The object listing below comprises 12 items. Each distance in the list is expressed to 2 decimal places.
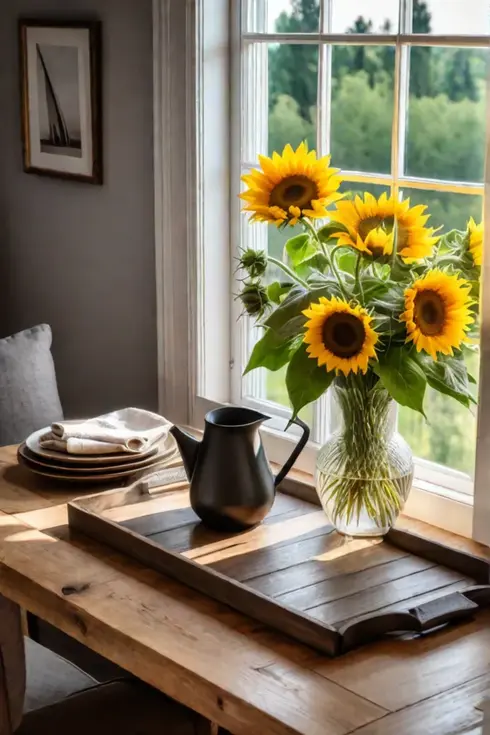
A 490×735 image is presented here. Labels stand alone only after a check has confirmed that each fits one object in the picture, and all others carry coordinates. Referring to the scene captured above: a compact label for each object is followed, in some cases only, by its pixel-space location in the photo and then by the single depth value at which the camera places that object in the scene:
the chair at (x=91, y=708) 1.86
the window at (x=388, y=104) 2.07
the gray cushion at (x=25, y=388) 2.80
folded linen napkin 2.26
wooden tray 1.61
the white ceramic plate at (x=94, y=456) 2.24
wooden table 1.40
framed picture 2.90
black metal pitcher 1.91
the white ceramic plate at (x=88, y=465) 2.23
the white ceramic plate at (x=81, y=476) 2.22
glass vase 1.83
